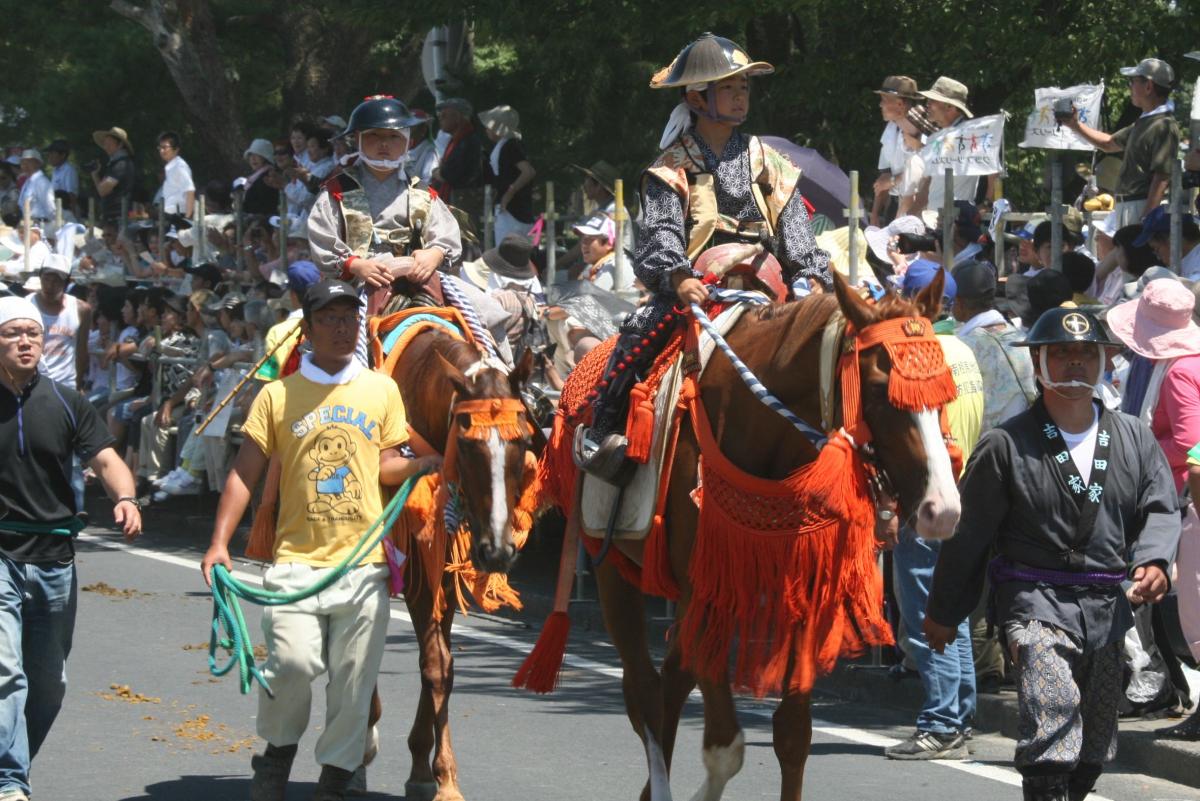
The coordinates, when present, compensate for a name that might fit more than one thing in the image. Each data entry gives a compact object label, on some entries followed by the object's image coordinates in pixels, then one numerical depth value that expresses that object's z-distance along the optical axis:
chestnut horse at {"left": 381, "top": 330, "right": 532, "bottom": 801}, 15.27
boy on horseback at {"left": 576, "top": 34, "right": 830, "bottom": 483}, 15.75
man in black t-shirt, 15.08
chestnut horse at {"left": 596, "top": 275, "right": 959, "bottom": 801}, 12.72
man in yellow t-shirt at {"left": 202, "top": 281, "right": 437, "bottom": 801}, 15.19
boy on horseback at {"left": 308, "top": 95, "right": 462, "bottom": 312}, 19.44
